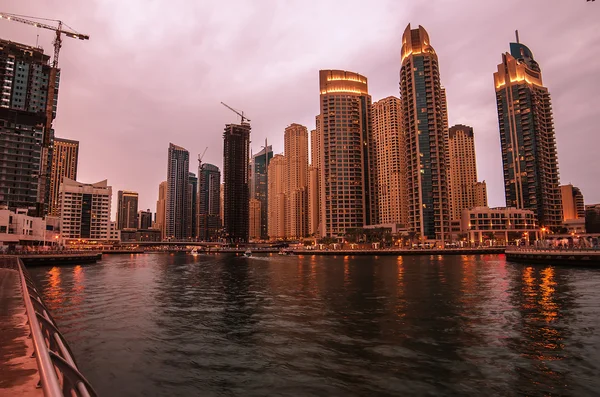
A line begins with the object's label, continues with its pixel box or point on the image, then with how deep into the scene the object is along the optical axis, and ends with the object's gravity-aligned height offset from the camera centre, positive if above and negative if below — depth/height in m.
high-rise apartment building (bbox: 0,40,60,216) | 176.62 +40.75
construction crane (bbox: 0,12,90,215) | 157.00 +55.79
